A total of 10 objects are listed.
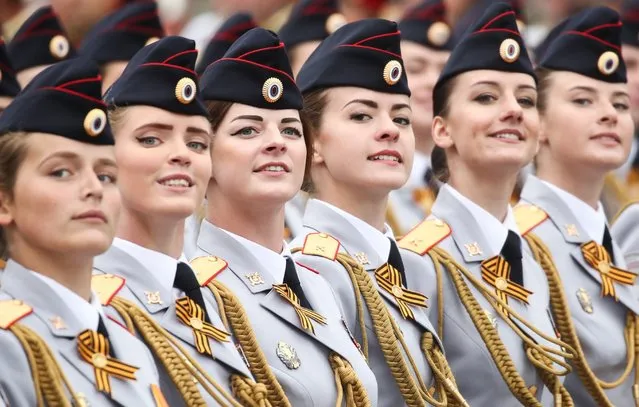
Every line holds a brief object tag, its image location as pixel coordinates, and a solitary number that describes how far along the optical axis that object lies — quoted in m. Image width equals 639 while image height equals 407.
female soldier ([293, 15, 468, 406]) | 12.50
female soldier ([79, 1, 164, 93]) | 15.96
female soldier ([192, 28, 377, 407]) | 11.62
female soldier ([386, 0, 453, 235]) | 18.90
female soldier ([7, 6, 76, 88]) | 15.93
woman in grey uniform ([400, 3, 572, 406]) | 13.09
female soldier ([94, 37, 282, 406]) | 10.96
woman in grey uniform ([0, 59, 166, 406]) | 9.73
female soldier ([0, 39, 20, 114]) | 13.31
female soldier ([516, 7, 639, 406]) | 14.15
